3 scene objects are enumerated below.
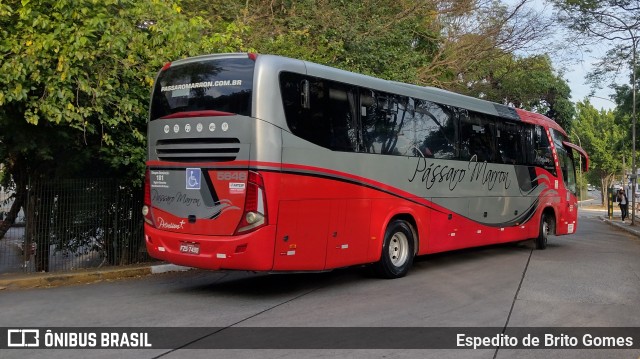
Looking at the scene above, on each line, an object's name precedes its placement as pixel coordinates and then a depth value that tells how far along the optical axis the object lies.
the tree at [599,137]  58.09
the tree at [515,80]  25.09
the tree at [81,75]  8.22
